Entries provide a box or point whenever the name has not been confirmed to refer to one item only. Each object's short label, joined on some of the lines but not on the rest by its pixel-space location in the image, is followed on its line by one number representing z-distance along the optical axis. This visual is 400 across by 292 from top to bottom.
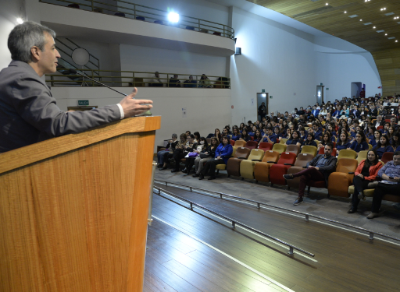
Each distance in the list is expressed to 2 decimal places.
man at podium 0.80
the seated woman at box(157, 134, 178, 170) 8.39
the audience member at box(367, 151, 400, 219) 4.21
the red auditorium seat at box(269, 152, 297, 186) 5.86
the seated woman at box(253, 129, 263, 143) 8.56
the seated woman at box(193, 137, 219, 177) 7.29
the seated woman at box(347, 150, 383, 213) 4.50
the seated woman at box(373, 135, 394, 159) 5.54
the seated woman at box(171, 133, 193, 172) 8.04
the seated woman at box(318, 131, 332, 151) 6.22
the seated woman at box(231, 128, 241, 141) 9.33
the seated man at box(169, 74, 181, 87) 11.47
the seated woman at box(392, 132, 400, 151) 5.46
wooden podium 0.75
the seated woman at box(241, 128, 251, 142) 9.04
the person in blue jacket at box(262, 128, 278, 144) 8.32
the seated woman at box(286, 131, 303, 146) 7.24
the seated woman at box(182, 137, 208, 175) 7.66
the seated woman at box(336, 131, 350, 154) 6.44
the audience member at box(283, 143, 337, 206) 5.18
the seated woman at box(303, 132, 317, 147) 6.76
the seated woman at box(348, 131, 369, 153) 6.02
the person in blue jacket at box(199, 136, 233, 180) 7.07
